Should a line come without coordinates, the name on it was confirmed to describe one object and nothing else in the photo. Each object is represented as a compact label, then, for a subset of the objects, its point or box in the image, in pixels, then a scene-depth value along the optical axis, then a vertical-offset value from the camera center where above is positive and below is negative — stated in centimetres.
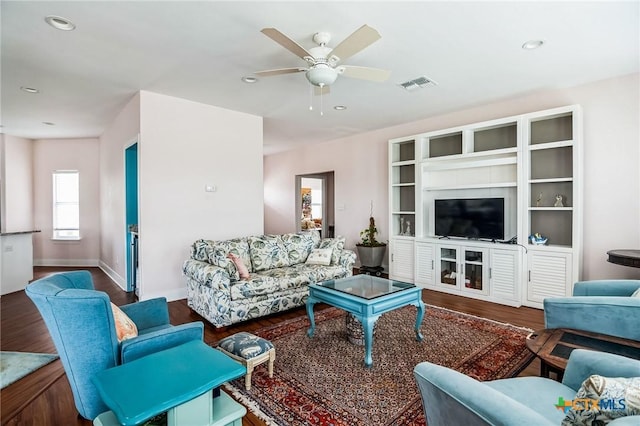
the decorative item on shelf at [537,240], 416 -39
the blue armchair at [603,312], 213 -71
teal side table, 121 -71
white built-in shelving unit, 400 +13
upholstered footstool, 227 -101
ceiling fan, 246 +126
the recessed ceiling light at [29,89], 408 +155
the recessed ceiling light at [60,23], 256 +152
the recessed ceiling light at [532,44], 294 +153
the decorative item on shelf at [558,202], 413 +10
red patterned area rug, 205 -126
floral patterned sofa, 346 -77
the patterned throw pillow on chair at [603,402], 89 -54
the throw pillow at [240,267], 375 -66
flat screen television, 450 -12
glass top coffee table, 264 -77
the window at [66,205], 736 +14
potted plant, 596 -72
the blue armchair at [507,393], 100 -68
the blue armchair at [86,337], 162 -68
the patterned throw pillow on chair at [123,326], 187 -69
